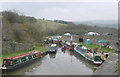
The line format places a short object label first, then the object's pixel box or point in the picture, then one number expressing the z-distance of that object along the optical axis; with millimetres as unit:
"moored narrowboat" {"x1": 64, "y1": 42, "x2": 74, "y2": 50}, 38950
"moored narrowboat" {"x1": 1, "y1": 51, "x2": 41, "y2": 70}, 19797
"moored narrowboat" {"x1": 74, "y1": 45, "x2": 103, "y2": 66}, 22953
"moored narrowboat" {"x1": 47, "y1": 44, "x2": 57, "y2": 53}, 34119
